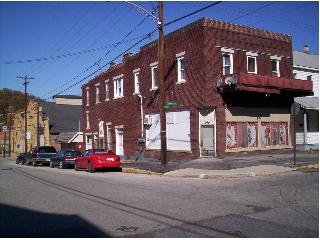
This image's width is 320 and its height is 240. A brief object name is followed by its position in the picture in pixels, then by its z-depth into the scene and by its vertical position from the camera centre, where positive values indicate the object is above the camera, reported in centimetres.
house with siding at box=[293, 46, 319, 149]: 2953 +232
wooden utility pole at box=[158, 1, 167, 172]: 1931 +266
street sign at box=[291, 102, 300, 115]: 1906 +158
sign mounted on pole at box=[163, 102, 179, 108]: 1989 +195
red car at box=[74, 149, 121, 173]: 2212 -99
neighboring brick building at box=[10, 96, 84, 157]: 5553 +319
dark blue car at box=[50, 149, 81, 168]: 2753 -106
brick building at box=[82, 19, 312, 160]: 2347 +321
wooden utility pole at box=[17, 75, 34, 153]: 5416 +850
